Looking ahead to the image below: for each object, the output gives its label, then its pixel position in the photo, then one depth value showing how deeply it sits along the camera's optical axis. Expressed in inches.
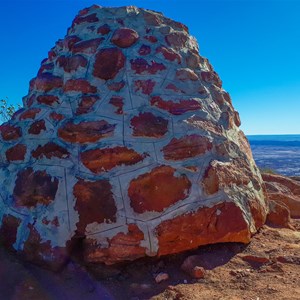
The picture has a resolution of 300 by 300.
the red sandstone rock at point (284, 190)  204.4
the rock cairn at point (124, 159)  122.2
